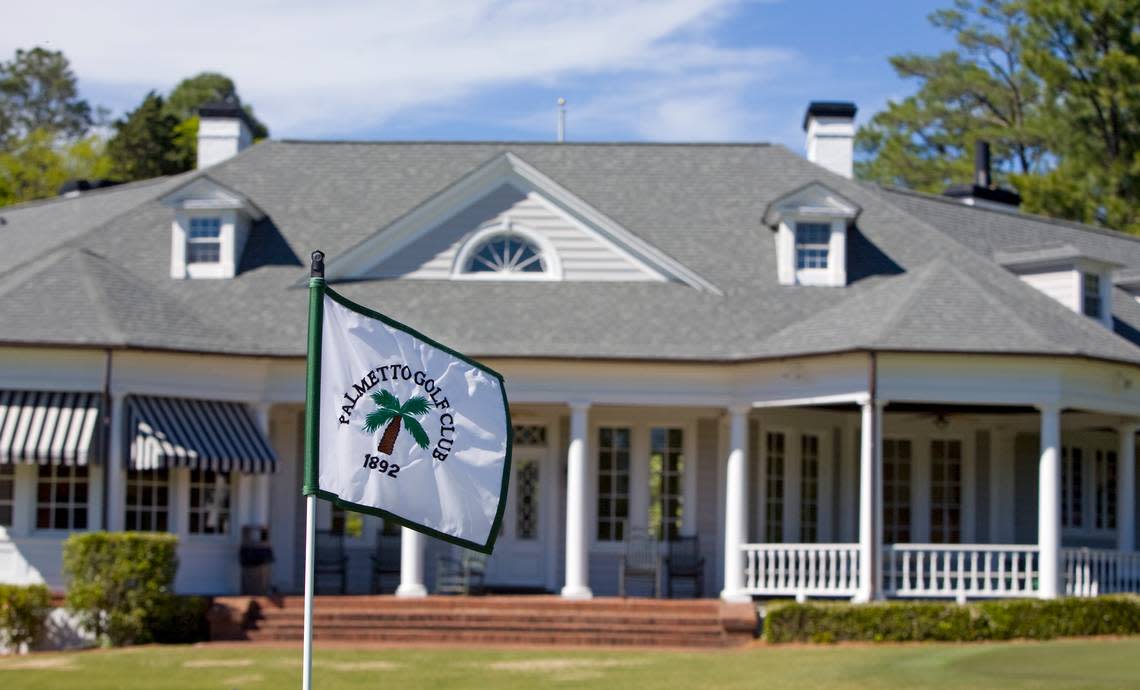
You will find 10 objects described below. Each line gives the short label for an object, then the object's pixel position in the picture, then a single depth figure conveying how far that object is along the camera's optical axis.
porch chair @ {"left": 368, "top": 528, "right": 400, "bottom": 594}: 27.44
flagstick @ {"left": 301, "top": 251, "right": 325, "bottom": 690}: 10.69
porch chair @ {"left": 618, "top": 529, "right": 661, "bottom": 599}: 26.14
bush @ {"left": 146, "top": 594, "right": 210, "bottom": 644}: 23.95
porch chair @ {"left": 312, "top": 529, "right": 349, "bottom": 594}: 27.20
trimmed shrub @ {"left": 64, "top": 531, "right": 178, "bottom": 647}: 23.58
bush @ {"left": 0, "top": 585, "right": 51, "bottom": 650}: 23.56
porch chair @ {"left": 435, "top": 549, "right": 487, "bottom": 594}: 26.62
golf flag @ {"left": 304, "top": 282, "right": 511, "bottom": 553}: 11.02
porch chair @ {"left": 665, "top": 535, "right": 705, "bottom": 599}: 27.03
